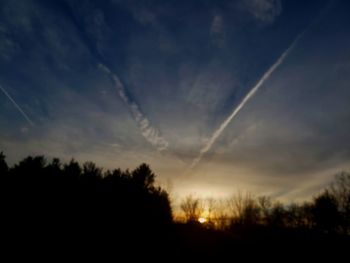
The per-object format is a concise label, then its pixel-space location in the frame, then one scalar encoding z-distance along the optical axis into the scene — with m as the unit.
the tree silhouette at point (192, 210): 68.00
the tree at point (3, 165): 38.22
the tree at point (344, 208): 47.03
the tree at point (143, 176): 58.86
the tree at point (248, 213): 61.91
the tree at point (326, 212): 49.22
